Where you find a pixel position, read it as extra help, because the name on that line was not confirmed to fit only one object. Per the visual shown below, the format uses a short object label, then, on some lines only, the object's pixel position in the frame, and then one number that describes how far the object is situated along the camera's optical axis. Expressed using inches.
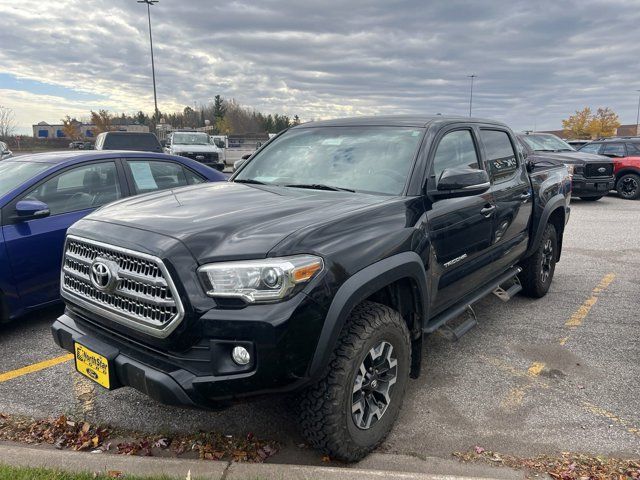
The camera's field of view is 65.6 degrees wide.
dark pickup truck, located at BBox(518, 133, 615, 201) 517.3
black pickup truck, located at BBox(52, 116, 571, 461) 89.7
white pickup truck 808.3
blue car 164.7
